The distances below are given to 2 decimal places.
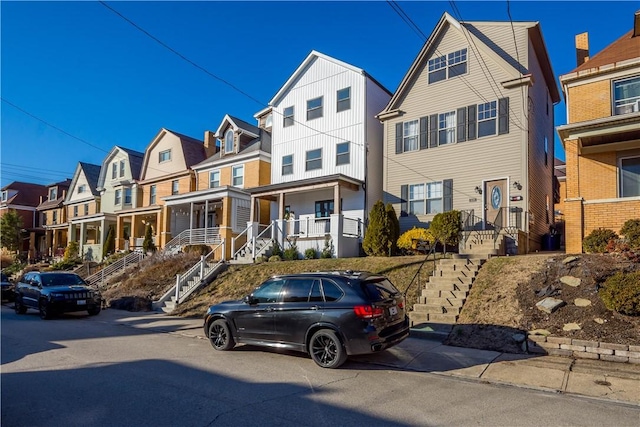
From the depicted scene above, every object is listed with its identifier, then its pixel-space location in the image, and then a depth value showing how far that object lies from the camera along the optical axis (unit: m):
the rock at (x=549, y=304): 9.75
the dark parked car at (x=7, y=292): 22.31
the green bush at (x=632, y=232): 11.67
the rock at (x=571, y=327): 8.96
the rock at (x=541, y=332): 9.01
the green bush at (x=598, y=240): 12.52
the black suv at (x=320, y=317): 7.61
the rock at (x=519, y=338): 8.98
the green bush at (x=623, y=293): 8.73
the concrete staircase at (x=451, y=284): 11.12
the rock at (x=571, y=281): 10.43
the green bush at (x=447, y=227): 16.03
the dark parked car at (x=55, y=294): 15.31
